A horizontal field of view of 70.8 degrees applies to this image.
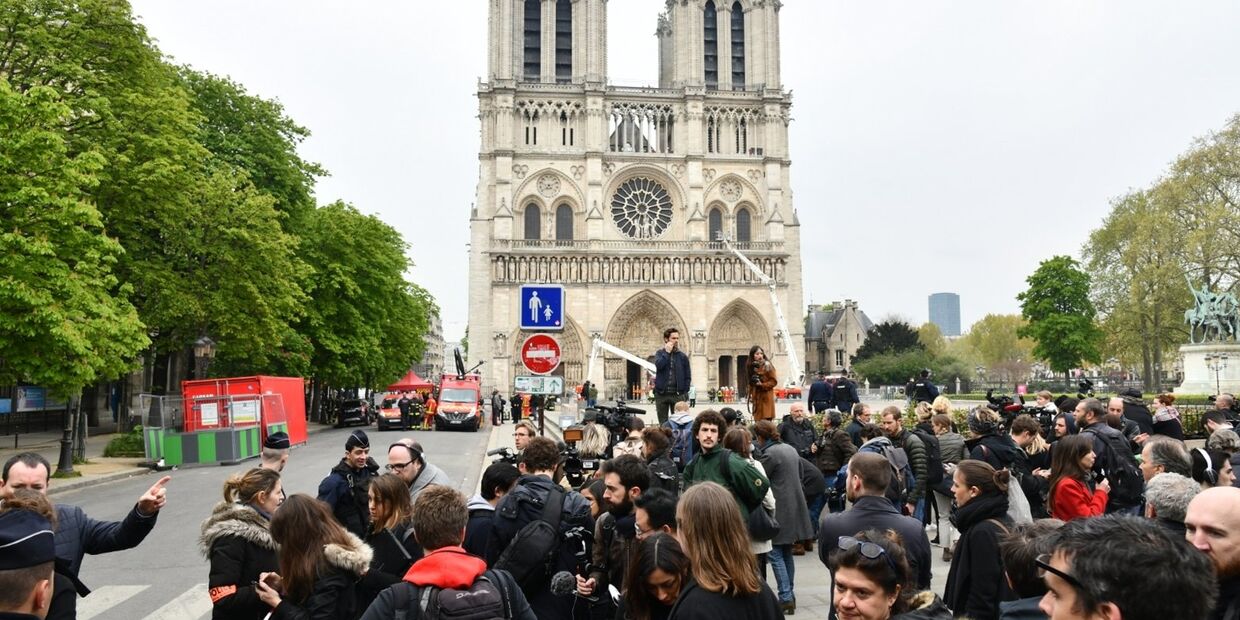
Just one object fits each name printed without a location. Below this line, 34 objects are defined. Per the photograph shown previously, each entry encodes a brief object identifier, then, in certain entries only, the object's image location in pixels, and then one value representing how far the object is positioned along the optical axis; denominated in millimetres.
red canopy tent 46625
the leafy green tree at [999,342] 75438
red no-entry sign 8906
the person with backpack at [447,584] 3100
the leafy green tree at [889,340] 56094
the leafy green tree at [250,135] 26422
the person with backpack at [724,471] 5230
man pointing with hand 4160
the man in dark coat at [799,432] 8930
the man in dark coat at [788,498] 6480
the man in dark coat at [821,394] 15633
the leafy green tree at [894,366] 51125
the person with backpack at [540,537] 3996
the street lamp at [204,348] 19328
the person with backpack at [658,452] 5656
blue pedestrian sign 9273
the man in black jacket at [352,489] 5582
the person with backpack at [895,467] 6395
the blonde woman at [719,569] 3064
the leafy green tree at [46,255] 13672
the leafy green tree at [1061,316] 46000
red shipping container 18578
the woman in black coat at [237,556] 3748
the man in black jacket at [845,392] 14391
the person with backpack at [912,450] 7520
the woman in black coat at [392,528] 4113
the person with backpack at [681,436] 7758
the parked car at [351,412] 32750
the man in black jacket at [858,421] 9164
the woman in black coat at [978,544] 3846
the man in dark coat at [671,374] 9586
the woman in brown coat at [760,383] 10273
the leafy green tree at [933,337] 80625
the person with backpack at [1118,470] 6355
